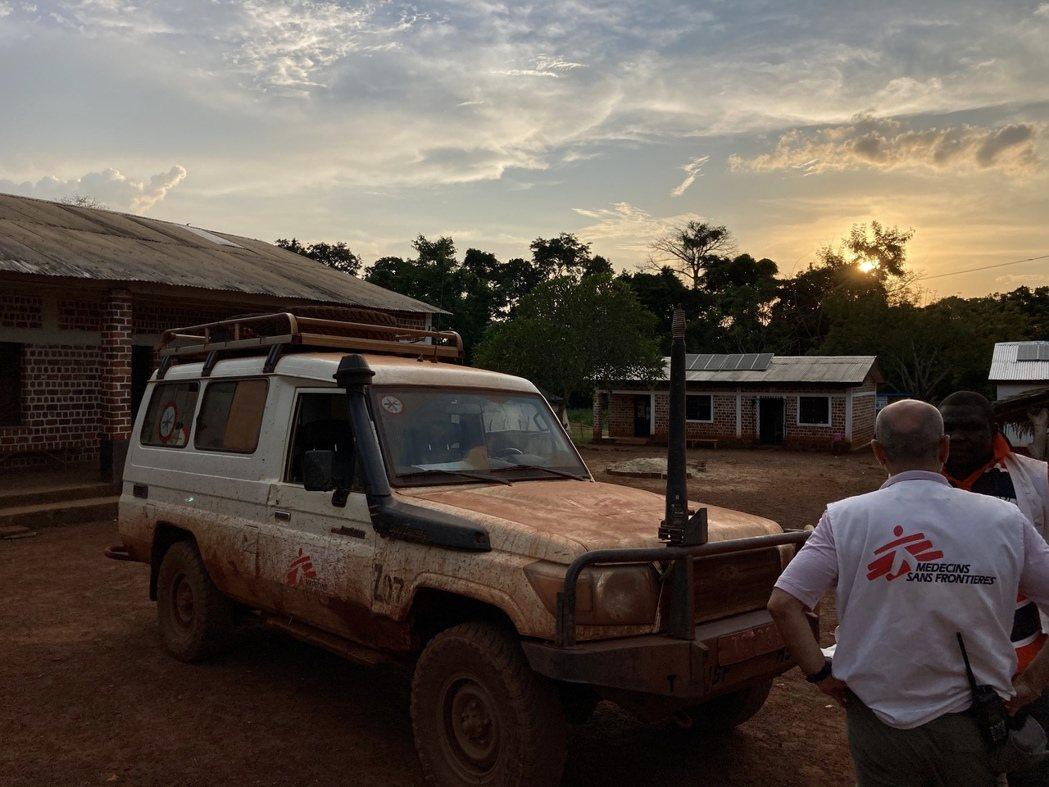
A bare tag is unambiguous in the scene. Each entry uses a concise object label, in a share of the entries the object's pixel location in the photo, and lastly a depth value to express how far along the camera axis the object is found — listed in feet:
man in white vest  6.75
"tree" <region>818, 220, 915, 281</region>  171.12
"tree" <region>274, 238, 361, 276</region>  183.42
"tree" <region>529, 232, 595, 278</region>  194.39
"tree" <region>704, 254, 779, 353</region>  149.89
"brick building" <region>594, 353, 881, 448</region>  92.43
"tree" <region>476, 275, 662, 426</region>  90.22
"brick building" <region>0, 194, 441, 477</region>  37.42
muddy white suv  10.18
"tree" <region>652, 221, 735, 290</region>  179.63
